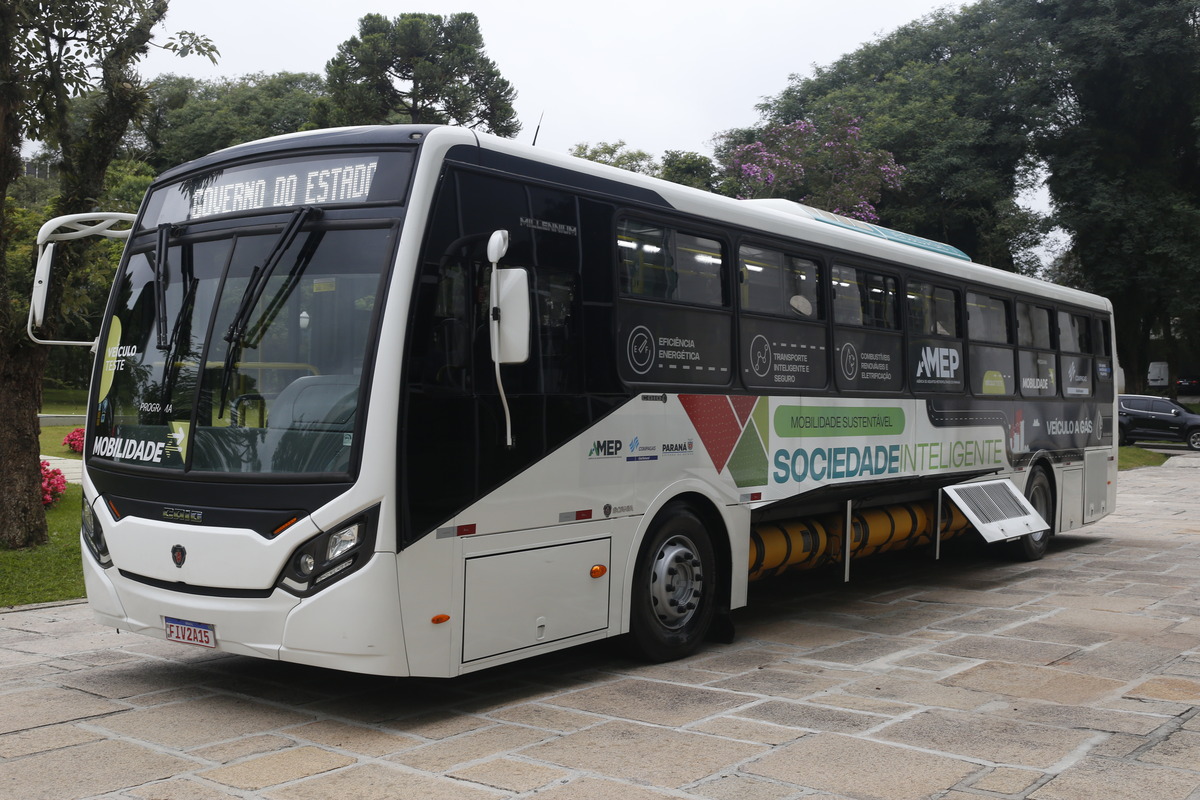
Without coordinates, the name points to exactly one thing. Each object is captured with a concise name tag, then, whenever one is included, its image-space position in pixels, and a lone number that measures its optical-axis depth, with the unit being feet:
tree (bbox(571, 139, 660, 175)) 180.45
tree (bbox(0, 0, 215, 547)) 35.60
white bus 17.84
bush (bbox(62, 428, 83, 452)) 78.17
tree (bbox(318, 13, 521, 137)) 134.51
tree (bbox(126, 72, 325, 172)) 174.40
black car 118.93
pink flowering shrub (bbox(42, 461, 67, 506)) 47.21
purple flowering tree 98.32
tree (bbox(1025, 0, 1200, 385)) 113.50
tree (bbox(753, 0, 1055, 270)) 122.93
